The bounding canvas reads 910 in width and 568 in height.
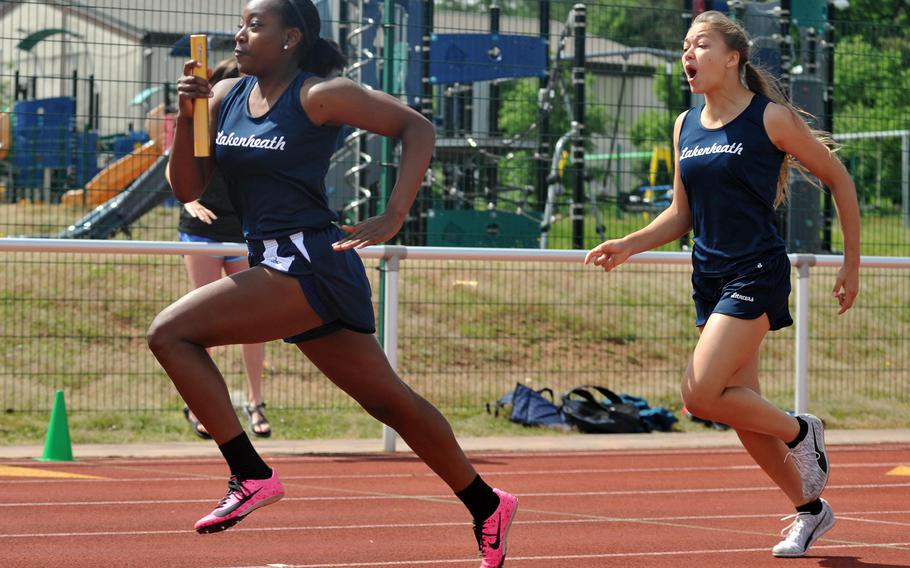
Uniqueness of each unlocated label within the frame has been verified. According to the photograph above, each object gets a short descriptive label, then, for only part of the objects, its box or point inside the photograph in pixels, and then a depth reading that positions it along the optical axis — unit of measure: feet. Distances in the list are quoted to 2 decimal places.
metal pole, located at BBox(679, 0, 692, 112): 43.14
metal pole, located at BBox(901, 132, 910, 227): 43.48
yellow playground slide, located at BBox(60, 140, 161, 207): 36.76
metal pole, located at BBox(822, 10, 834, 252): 42.22
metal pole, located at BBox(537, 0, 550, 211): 40.63
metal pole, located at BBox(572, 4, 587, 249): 41.19
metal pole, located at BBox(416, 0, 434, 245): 37.11
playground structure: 36.45
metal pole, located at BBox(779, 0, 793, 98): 41.72
